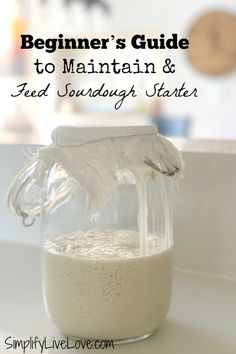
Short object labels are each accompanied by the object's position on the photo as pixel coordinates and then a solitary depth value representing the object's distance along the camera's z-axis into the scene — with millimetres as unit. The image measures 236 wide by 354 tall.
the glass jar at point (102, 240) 439
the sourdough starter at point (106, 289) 443
